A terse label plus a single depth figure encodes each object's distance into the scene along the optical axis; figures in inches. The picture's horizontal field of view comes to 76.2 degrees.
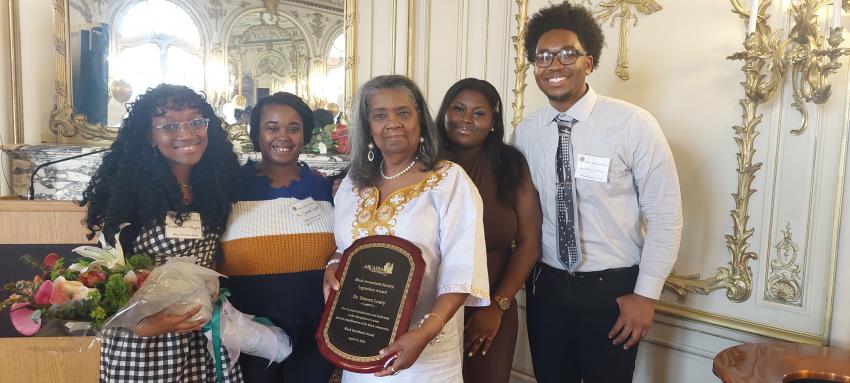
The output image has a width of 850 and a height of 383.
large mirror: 129.6
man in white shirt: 73.8
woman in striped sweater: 74.2
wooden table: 64.4
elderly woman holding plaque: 61.4
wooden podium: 96.2
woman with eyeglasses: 65.3
